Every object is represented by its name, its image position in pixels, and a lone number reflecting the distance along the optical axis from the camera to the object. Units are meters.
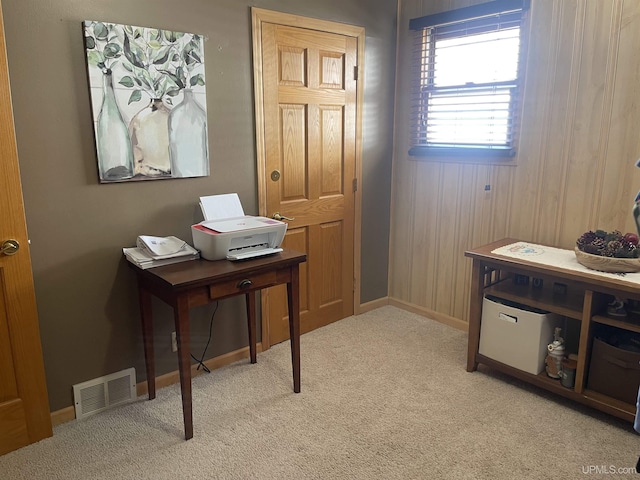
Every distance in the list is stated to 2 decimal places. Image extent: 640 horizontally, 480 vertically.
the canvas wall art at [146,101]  2.23
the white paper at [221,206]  2.57
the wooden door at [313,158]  2.92
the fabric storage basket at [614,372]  2.22
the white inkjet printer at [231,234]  2.33
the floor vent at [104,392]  2.39
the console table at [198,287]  2.12
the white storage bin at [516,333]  2.52
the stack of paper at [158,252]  2.28
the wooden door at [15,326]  1.98
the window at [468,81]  2.94
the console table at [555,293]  2.24
